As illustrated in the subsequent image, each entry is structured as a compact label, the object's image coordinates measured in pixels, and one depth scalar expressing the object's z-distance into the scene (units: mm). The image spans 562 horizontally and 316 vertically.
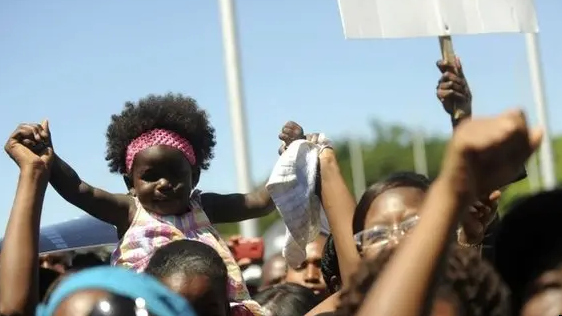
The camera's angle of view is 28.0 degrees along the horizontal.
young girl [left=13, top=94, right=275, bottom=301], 3602
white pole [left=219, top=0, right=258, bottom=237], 8555
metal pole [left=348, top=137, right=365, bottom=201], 57759
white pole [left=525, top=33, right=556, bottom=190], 13711
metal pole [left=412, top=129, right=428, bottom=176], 56562
